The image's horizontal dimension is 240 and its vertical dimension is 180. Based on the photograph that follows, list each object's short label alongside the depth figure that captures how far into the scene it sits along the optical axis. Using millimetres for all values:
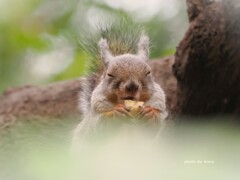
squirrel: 5844
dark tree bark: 5090
